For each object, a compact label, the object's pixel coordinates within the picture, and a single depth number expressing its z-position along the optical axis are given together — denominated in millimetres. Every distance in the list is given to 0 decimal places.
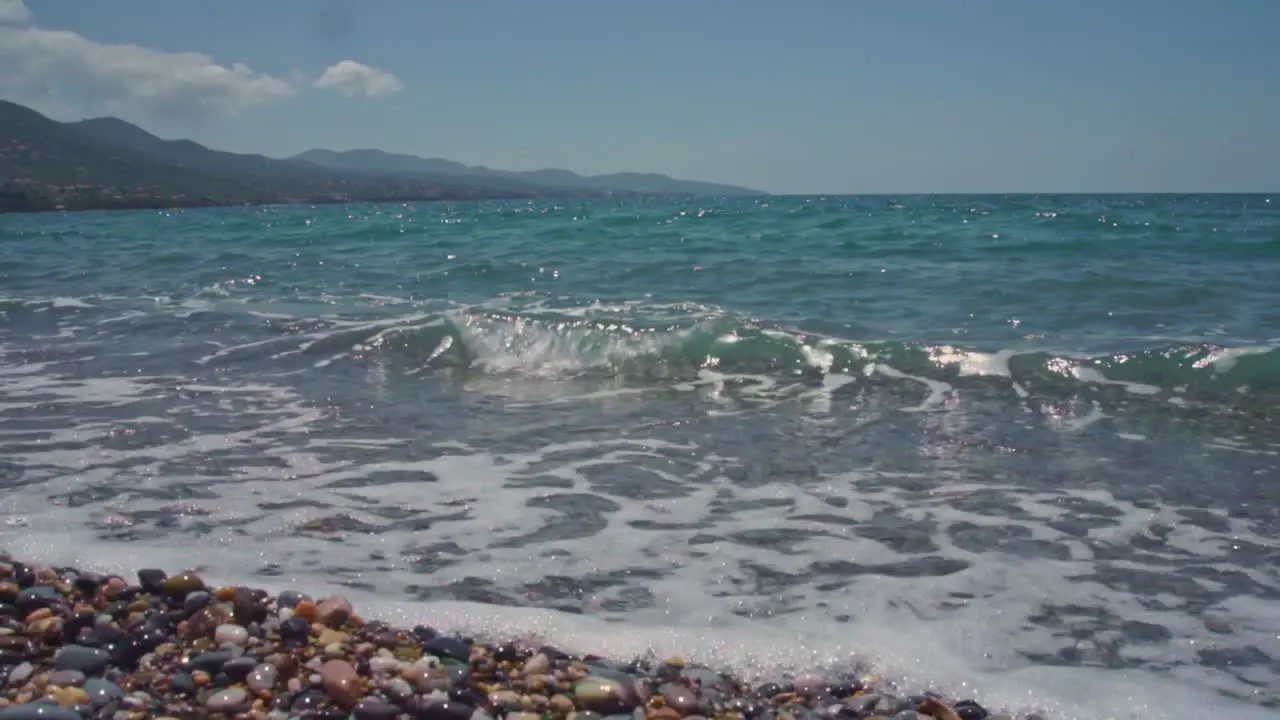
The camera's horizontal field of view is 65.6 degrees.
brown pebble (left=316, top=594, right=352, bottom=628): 3195
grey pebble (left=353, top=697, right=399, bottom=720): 2646
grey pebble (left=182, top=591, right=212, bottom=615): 3279
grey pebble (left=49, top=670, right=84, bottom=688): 2795
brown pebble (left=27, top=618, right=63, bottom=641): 3125
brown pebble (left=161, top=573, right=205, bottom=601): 3395
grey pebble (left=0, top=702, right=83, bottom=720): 2527
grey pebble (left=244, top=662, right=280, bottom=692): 2809
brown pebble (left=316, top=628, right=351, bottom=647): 3068
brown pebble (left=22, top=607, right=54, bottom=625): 3200
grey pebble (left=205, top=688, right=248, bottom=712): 2695
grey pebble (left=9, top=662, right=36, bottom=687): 2840
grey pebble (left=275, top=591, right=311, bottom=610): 3305
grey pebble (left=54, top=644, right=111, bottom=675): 2893
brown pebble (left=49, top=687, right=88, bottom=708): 2676
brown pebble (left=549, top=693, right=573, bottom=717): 2715
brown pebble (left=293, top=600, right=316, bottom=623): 3229
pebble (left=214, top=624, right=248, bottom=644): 3061
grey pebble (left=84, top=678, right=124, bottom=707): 2713
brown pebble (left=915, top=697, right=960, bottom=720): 2713
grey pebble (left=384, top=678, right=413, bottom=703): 2748
